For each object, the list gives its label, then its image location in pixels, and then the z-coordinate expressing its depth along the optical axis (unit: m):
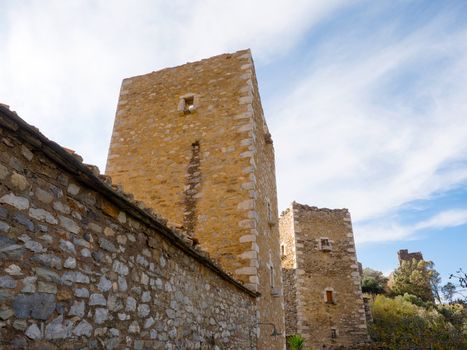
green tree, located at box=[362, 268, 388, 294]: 32.62
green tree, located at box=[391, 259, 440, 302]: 31.47
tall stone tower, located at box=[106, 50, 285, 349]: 7.95
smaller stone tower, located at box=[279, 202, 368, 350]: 18.89
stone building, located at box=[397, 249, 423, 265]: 37.88
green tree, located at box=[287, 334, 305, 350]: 13.20
